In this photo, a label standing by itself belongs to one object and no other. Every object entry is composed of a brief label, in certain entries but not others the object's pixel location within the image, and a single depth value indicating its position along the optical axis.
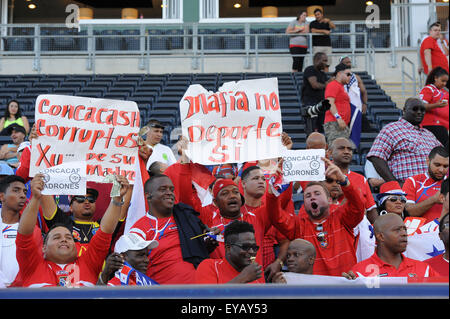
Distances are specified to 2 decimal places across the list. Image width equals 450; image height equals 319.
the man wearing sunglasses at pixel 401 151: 12.79
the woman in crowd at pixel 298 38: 26.30
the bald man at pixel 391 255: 8.26
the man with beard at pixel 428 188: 10.34
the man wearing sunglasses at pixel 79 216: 9.93
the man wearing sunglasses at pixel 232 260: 7.94
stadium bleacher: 19.69
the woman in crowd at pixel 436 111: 14.53
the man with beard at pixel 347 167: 10.29
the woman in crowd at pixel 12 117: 17.75
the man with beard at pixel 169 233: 8.93
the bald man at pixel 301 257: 8.70
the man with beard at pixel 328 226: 9.18
